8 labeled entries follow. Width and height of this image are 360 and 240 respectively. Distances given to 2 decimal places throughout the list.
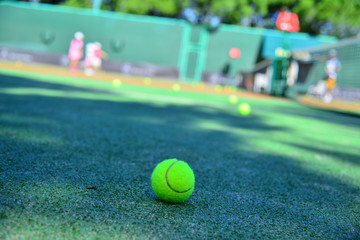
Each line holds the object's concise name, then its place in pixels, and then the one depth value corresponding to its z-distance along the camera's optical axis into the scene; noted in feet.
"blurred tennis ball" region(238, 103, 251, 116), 22.80
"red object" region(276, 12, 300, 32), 51.78
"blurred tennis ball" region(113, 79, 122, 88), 37.46
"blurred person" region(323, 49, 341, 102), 42.65
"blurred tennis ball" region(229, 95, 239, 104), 32.50
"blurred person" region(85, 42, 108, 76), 52.90
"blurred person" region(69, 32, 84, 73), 53.52
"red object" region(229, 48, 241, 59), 62.49
